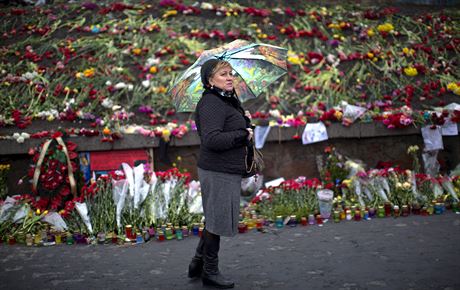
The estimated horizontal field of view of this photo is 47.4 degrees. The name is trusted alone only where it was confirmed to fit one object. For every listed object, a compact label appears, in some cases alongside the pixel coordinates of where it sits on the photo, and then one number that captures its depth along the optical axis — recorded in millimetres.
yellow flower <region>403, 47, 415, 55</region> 10227
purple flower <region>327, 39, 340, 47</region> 10472
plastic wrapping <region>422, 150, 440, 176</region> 8102
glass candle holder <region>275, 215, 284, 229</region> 6367
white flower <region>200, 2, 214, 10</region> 11578
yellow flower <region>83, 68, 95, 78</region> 9273
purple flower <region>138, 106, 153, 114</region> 8555
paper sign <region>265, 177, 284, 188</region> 7852
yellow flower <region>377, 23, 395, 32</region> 10984
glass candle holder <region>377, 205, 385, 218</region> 6614
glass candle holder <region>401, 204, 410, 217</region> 6586
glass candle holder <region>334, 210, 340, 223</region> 6484
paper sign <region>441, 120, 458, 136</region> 8188
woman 4051
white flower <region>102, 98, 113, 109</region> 8555
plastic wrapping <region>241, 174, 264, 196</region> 7633
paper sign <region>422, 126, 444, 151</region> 8094
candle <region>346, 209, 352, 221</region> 6590
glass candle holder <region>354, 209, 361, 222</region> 6523
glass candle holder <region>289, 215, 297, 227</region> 6399
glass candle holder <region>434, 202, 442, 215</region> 6605
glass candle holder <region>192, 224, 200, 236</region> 6166
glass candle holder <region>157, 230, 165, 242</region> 5943
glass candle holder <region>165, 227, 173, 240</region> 5988
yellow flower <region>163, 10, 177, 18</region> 11093
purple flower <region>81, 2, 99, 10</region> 11523
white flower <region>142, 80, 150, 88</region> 9116
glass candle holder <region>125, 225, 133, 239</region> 5969
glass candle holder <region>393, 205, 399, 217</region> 6534
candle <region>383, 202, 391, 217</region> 6666
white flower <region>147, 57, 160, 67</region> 9637
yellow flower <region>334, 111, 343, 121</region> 8148
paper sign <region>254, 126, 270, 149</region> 7965
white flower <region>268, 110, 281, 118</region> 8500
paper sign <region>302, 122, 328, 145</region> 7973
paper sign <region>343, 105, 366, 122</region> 8227
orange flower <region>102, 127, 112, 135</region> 7609
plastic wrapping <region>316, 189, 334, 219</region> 6645
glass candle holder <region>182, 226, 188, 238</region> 6094
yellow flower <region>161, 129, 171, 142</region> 7656
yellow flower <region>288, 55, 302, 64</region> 9854
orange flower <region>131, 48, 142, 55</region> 9875
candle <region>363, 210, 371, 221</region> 6586
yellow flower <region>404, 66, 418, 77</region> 9609
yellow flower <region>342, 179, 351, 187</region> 7125
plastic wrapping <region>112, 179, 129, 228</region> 6227
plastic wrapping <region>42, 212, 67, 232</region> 6227
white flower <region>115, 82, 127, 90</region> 8992
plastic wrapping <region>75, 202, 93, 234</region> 6159
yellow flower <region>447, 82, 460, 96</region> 8955
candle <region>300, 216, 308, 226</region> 6395
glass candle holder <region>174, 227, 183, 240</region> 6020
